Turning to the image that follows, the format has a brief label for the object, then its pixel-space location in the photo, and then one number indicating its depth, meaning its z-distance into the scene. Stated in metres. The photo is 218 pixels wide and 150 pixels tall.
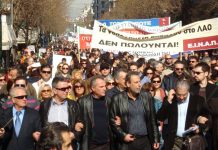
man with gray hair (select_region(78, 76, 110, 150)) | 7.20
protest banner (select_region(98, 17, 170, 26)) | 22.10
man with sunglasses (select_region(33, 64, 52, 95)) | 10.05
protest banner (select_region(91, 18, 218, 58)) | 15.36
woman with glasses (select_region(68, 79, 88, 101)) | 8.77
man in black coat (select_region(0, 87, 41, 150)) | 6.24
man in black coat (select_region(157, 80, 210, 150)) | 6.96
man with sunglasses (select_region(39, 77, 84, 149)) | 6.73
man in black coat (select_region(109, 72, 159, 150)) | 7.16
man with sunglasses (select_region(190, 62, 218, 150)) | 7.92
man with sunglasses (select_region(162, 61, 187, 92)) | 10.64
